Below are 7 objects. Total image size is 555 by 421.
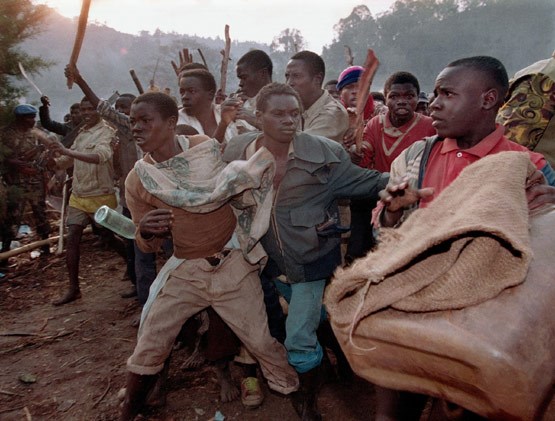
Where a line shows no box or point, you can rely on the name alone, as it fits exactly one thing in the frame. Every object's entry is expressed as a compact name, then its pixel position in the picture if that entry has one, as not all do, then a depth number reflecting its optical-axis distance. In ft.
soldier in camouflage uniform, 19.45
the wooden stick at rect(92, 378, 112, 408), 9.80
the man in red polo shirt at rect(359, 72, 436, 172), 10.33
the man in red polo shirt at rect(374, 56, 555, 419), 5.26
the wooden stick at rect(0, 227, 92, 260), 18.97
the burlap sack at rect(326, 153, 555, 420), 2.39
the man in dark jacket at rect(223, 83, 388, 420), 8.08
